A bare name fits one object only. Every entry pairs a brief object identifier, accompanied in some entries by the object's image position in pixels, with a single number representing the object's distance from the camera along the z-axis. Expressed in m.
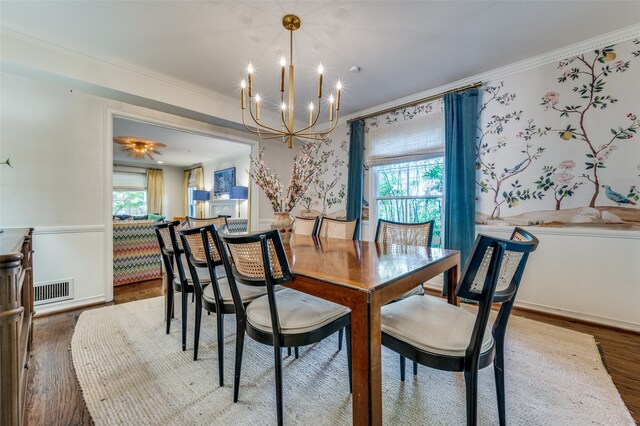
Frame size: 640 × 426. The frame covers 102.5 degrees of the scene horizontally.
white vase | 1.99
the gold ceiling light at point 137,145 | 5.59
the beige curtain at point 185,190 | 9.31
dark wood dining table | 0.94
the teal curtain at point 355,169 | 3.99
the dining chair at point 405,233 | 2.14
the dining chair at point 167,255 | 2.02
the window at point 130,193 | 8.30
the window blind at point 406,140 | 3.24
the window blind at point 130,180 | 8.28
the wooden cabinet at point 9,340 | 0.71
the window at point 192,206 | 9.04
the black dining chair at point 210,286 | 1.47
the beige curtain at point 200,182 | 8.53
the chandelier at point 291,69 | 1.85
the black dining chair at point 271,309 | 1.15
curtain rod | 2.93
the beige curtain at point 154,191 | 8.70
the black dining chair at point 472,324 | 0.93
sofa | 3.49
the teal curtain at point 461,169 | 2.91
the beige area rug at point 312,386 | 1.26
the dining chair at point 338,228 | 2.50
